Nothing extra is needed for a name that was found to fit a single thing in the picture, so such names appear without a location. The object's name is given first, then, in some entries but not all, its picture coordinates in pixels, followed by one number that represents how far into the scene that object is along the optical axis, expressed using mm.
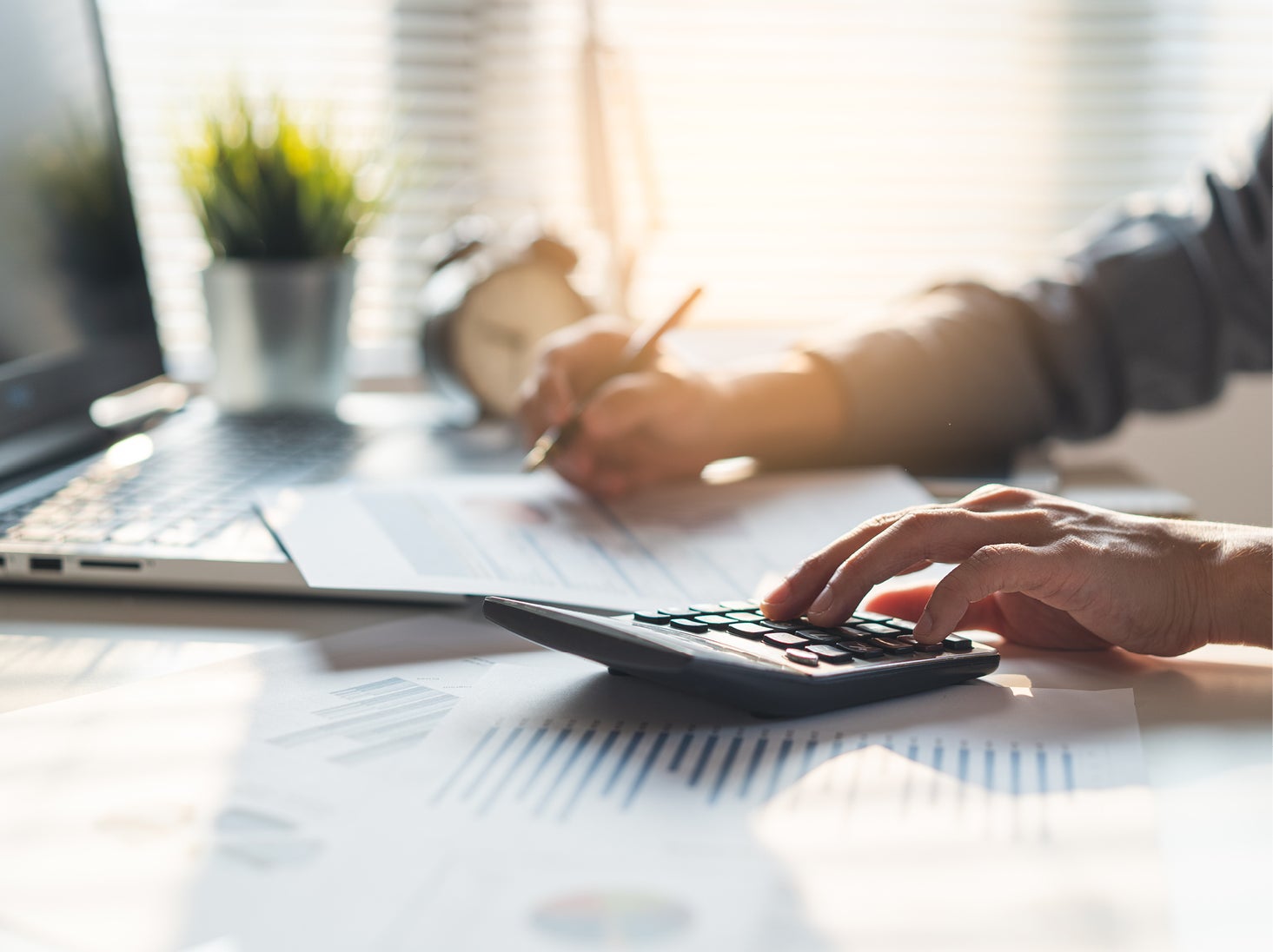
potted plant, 1096
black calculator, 405
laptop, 604
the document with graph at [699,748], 353
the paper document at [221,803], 290
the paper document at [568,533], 573
